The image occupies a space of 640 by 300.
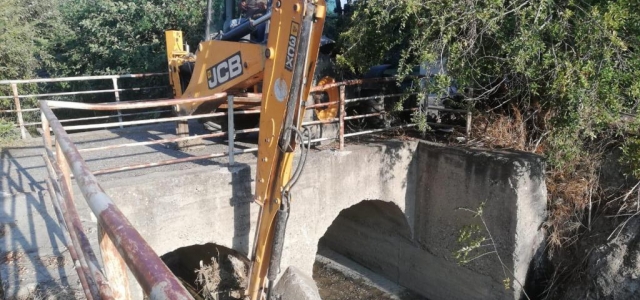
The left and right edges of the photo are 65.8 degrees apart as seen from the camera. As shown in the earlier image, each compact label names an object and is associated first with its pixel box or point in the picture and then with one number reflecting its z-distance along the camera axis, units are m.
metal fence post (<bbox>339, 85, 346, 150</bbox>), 6.31
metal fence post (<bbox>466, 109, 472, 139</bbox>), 7.06
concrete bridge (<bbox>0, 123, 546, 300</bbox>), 5.20
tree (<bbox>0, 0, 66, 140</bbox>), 11.62
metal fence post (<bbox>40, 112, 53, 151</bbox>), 3.62
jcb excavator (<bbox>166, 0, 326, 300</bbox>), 4.43
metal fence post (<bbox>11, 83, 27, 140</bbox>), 7.31
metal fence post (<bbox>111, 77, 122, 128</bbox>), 8.44
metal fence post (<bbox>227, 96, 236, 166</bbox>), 5.41
